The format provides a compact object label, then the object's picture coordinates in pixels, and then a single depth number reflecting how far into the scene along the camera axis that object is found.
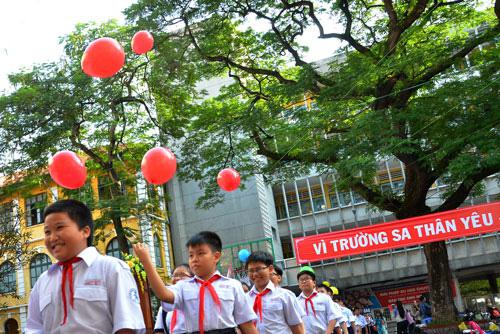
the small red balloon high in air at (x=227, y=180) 9.58
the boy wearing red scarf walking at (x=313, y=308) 6.50
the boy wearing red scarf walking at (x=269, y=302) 4.62
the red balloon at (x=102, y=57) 6.75
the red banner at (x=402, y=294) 27.00
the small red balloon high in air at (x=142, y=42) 8.82
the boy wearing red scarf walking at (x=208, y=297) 3.27
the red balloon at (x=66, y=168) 6.62
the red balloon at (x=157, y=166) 6.26
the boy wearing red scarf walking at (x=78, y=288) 2.32
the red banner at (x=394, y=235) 9.51
